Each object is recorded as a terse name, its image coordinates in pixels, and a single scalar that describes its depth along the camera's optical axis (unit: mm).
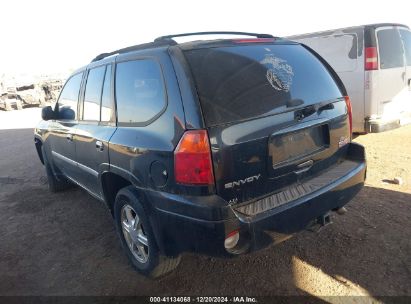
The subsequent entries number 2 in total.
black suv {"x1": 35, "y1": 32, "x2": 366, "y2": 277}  2264
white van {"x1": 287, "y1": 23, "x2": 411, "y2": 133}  5719
